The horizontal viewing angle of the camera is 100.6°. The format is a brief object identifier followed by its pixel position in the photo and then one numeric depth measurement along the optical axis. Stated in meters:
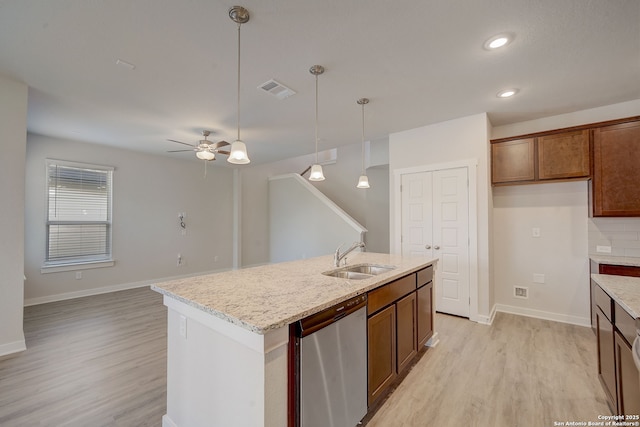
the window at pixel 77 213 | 4.45
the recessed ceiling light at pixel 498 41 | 2.04
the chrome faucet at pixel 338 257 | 2.44
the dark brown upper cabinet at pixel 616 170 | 2.88
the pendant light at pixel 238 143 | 1.78
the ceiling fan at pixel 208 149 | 3.89
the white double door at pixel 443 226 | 3.61
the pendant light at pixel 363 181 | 3.22
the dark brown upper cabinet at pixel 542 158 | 3.14
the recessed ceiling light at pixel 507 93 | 2.92
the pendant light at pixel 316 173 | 2.91
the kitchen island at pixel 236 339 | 1.20
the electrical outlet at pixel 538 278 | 3.63
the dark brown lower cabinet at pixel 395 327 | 1.82
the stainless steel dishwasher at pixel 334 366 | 1.33
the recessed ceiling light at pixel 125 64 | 2.36
